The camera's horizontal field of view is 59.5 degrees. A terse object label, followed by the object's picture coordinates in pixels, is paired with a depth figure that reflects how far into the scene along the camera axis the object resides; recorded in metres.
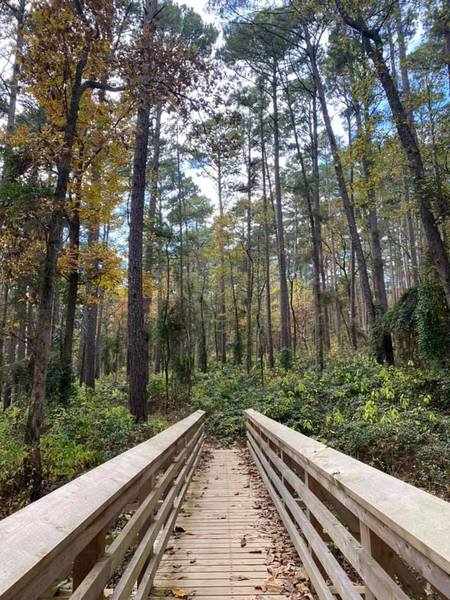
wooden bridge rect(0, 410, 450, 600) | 1.18
